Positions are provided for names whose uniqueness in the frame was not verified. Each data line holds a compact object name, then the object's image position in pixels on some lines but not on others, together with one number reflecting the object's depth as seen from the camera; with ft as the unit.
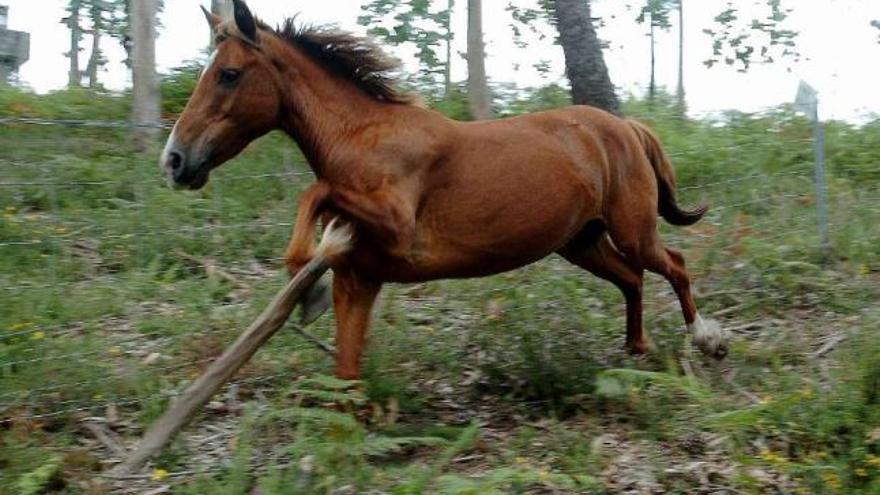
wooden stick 17.15
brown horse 18.39
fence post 29.81
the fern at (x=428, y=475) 14.80
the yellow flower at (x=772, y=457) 17.08
